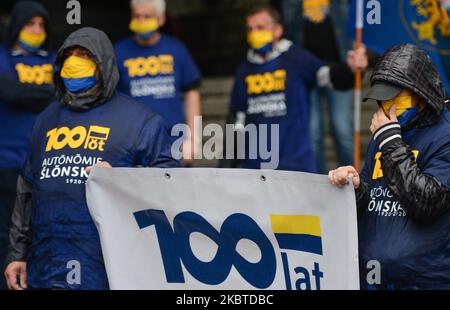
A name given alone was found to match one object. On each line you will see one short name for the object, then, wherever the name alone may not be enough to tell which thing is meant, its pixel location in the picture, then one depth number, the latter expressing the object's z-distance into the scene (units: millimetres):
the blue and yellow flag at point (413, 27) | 15523
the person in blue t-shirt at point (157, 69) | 18437
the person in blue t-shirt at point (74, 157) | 11625
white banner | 10680
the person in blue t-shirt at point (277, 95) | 18000
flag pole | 16172
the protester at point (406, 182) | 10250
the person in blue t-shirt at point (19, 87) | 16422
